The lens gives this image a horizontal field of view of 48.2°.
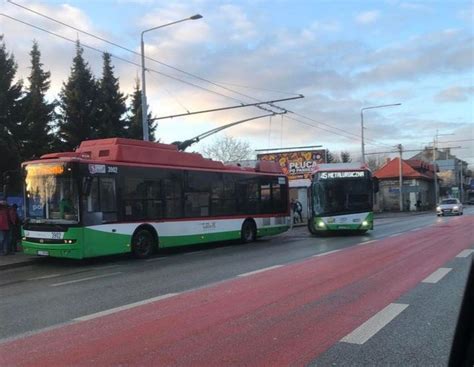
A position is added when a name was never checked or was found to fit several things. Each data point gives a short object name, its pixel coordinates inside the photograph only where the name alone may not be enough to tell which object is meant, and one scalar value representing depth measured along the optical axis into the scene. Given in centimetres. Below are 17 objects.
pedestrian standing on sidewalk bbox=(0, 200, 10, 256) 1595
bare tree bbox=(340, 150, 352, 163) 11118
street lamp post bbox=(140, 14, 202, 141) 2305
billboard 4931
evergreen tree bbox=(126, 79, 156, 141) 4235
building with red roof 7331
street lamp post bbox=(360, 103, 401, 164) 4492
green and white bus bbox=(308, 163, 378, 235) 2277
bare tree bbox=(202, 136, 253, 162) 7300
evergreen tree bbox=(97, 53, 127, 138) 3841
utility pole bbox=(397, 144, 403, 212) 5544
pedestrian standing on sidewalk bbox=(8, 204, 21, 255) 1633
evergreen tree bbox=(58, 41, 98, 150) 3794
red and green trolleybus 1395
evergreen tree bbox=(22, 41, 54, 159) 3625
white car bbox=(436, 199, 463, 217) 4653
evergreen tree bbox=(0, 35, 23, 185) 3509
